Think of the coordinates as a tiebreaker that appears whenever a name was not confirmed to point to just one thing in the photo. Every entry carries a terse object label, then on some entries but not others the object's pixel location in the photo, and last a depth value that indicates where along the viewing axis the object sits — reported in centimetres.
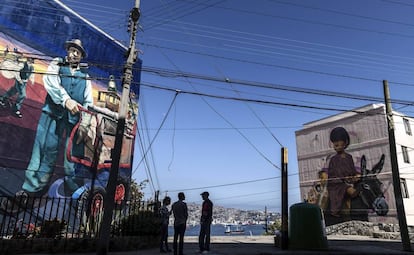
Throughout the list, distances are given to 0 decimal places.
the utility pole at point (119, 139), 868
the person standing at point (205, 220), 968
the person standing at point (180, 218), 916
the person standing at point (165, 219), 1053
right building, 2817
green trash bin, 1111
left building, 1514
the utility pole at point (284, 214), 1148
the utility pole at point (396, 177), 1293
